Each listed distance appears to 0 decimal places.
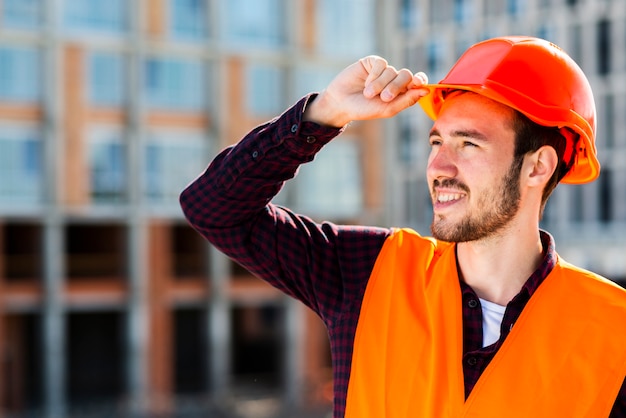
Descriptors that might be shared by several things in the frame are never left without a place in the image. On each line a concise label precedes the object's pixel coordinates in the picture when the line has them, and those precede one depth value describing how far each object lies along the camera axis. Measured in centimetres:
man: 257
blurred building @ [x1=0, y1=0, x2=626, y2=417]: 2331
